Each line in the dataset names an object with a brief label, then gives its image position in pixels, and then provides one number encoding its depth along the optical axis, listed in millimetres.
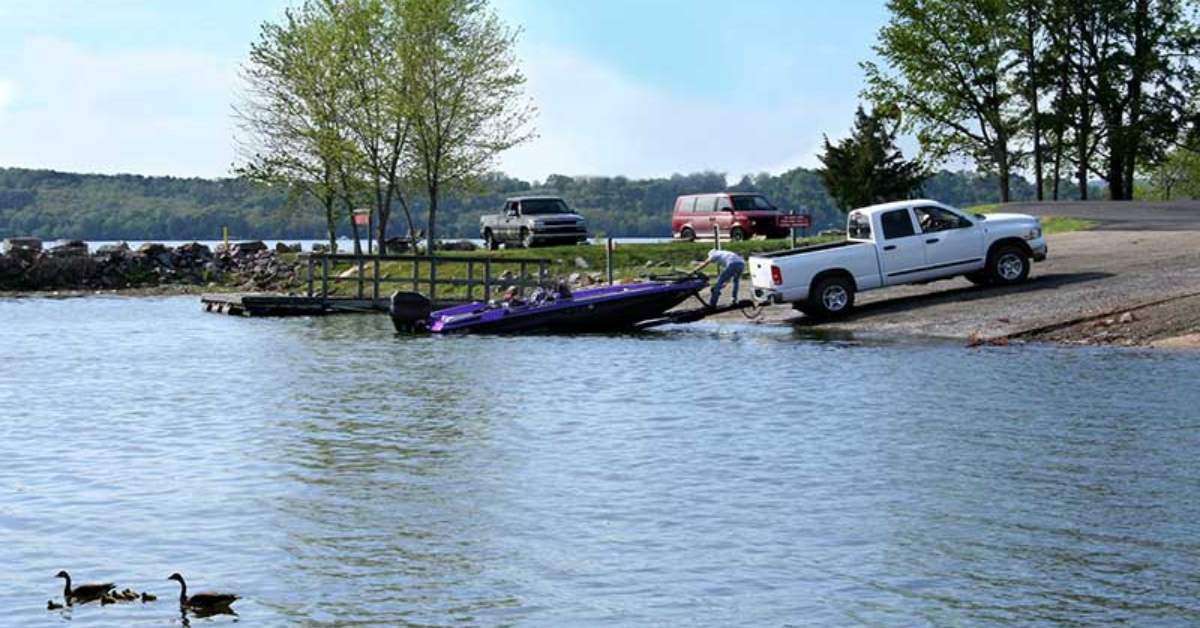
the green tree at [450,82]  65500
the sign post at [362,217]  69062
